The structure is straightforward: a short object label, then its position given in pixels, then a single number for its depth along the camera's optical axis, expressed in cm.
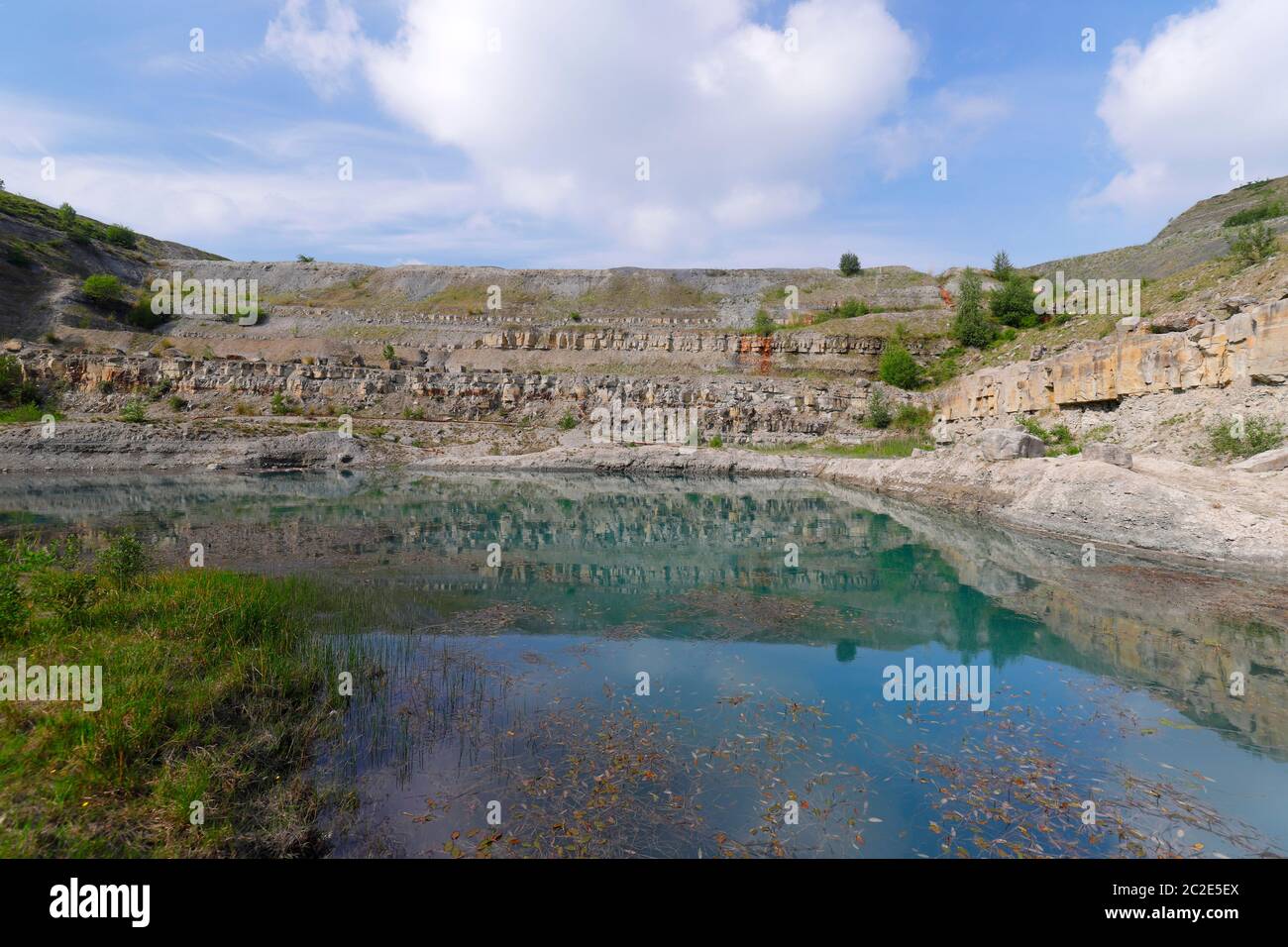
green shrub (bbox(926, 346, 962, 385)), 4884
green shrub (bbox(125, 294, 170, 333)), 6150
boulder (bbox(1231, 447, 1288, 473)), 1515
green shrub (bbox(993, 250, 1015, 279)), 6518
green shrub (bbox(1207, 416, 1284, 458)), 1667
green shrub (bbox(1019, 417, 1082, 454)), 2428
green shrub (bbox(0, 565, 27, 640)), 661
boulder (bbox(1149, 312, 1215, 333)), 2155
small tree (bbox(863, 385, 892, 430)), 4362
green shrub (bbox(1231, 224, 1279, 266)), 2494
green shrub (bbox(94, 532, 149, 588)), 877
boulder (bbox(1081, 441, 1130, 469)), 1752
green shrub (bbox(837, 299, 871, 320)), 6631
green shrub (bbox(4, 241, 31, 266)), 5547
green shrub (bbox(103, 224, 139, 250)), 8069
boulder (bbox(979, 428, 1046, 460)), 2248
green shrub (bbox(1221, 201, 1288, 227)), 4802
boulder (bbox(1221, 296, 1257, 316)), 1984
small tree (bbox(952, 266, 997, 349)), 5172
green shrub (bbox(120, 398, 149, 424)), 3916
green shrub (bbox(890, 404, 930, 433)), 4253
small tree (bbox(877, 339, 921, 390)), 4959
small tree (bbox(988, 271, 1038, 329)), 5059
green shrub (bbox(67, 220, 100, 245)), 6806
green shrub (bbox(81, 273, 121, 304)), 5794
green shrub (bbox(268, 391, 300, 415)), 4477
